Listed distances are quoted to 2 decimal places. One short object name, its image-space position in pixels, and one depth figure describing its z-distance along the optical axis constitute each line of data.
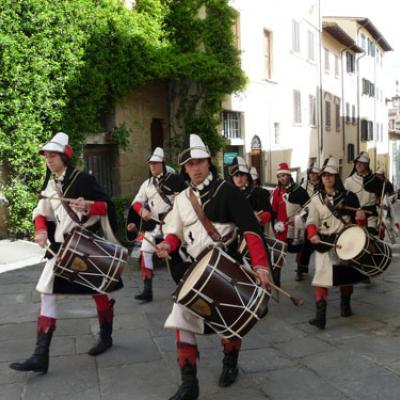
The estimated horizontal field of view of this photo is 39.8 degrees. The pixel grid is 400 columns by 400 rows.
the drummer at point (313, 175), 9.26
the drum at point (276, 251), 6.64
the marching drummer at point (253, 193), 7.23
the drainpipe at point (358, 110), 35.31
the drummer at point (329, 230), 5.80
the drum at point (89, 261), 4.44
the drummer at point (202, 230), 3.87
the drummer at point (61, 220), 4.51
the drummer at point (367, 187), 8.14
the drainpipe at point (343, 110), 31.55
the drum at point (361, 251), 5.70
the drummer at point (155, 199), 7.12
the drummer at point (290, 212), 8.45
